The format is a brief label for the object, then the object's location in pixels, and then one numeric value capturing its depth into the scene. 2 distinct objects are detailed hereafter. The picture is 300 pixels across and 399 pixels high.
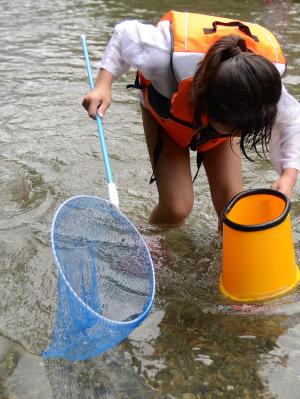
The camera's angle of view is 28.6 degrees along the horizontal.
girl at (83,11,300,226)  2.46
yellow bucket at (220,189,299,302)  2.72
